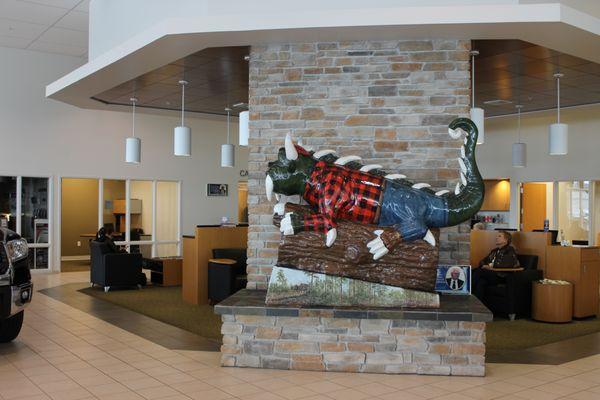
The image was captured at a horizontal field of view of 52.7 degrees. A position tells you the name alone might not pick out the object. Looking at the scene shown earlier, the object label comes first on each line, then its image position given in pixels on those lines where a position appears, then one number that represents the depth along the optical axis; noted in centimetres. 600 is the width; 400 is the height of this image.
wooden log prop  499
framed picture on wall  1520
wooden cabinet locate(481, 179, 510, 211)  1363
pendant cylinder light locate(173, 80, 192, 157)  820
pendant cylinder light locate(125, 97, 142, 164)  941
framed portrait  552
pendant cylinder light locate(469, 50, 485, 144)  632
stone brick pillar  558
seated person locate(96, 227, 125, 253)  1023
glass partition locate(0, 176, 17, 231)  1216
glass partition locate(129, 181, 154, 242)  1415
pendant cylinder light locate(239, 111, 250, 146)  714
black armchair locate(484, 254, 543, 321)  773
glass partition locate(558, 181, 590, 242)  1220
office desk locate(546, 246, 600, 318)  789
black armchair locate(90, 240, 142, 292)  993
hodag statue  499
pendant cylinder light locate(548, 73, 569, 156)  764
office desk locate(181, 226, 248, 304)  866
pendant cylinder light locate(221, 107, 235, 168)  1073
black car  543
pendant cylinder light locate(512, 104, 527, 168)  1017
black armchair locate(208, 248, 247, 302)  809
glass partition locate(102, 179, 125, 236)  1463
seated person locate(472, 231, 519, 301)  804
